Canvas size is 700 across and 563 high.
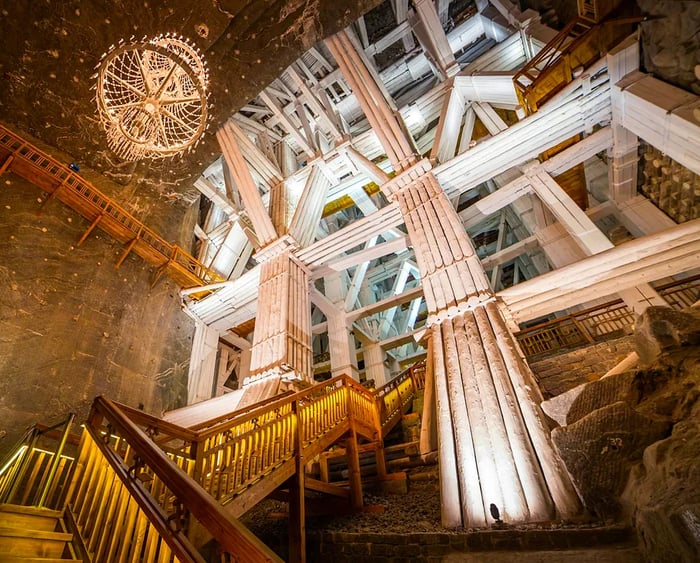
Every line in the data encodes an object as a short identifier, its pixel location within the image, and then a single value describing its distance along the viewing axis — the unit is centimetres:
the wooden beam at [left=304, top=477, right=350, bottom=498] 380
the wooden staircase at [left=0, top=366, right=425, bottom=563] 156
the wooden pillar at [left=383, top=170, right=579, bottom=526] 288
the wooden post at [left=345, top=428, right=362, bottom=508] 422
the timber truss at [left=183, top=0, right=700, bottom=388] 460
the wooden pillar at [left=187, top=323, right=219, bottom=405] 899
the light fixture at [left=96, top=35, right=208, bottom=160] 501
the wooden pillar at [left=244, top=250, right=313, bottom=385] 624
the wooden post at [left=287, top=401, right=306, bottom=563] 321
